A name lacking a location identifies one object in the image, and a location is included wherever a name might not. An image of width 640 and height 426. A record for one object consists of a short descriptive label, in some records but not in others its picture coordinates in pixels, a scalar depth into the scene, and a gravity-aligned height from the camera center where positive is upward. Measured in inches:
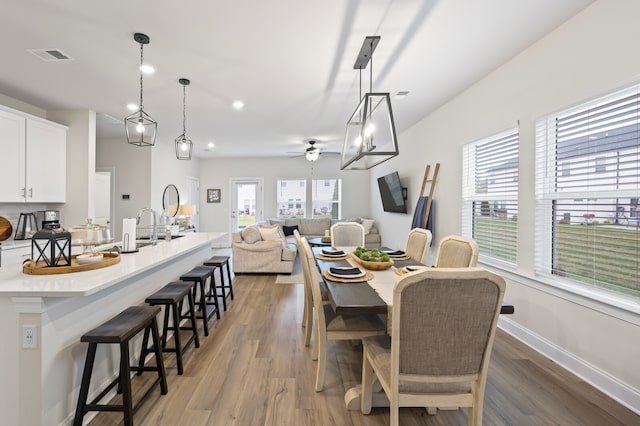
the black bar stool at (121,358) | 63.0 -32.0
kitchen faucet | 120.0 -11.1
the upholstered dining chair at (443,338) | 49.8 -22.2
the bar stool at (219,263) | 140.2 -25.7
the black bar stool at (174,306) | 89.2 -30.9
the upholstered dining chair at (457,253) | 89.4 -13.2
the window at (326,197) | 355.6 +15.1
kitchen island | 59.7 -27.9
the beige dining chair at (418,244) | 124.6 -14.2
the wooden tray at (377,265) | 97.7 -17.8
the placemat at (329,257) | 118.6 -18.8
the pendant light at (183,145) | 137.8 +29.2
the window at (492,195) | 122.0 +7.6
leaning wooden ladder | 178.2 +16.2
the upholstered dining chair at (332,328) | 80.7 -32.3
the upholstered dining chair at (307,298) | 102.0 -33.2
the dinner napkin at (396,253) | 125.1 -17.9
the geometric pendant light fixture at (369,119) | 97.4 +33.8
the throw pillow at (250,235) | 217.0 -18.8
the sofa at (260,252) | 215.5 -30.9
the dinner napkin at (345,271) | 89.0 -18.4
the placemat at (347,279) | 83.5 -19.3
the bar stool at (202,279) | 115.8 -27.1
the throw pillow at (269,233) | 221.9 -18.0
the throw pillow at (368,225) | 312.2 -15.2
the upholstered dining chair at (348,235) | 169.9 -14.1
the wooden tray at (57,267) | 70.6 -14.8
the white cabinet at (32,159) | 142.9 +25.0
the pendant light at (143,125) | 100.0 +30.2
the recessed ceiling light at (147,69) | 120.5 +56.8
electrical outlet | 59.8 -25.9
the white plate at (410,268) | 92.5 -17.9
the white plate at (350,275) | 85.6 -18.7
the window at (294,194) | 355.9 +18.5
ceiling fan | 255.0 +48.4
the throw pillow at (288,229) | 321.7 -21.0
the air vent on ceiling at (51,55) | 110.3 +57.3
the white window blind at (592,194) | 78.2 +5.6
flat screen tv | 231.6 +13.8
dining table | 64.2 -20.1
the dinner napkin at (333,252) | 123.3 -17.8
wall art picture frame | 362.0 +12.9
